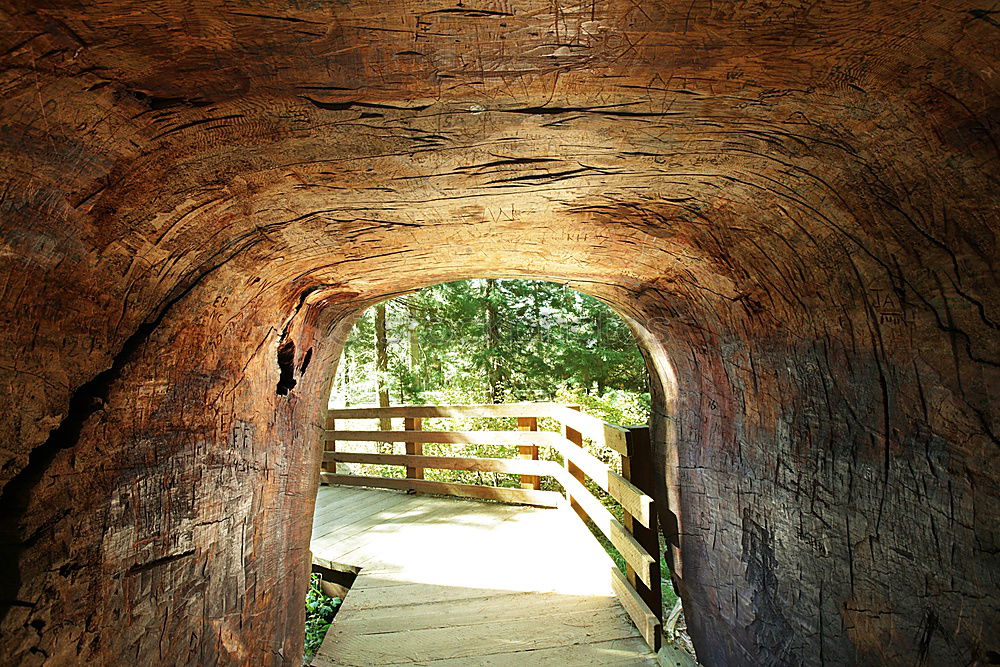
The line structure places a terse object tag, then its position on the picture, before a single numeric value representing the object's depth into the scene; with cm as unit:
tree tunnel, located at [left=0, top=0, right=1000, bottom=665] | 83
